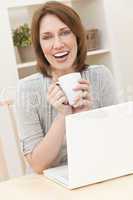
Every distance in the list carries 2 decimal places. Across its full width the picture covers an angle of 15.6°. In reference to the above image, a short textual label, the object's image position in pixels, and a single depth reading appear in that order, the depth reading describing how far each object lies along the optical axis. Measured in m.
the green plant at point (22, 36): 2.47
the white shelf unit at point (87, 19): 2.60
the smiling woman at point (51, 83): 1.45
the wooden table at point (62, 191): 1.13
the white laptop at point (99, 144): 1.16
